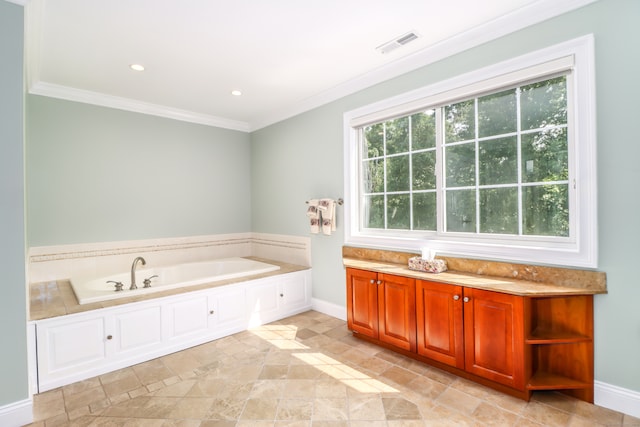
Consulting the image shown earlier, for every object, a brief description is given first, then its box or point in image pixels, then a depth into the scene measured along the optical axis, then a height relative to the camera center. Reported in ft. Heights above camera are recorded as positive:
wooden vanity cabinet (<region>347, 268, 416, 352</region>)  8.41 -2.74
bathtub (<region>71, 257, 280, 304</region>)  8.85 -2.22
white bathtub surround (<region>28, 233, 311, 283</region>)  10.85 -1.57
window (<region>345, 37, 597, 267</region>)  6.61 +1.26
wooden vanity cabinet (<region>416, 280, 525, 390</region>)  6.61 -2.74
